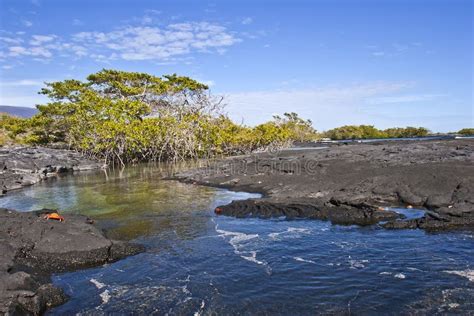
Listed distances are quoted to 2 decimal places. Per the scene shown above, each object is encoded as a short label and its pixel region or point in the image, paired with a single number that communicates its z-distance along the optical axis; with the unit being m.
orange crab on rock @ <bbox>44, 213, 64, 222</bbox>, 15.52
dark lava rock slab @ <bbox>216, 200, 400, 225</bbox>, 16.12
